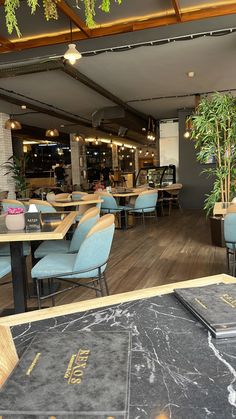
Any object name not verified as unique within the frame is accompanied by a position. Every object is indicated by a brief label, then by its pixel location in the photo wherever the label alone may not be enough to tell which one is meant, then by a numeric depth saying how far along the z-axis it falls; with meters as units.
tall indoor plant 4.76
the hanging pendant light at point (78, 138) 12.03
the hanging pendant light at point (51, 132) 10.05
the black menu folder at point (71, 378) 0.58
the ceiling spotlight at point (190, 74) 6.60
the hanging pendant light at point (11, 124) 8.23
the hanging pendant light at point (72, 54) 4.17
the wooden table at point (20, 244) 2.31
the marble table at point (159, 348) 0.59
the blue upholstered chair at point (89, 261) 2.38
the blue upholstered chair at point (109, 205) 6.96
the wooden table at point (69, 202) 5.20
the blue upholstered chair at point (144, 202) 7.17
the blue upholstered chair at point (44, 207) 4.38
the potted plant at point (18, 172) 9.18
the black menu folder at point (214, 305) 0.81
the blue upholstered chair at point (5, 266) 2.55
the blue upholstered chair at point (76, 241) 3.13
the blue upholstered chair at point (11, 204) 4.58
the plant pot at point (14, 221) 2.55
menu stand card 2.57
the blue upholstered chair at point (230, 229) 3.20
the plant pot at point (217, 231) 5.26
